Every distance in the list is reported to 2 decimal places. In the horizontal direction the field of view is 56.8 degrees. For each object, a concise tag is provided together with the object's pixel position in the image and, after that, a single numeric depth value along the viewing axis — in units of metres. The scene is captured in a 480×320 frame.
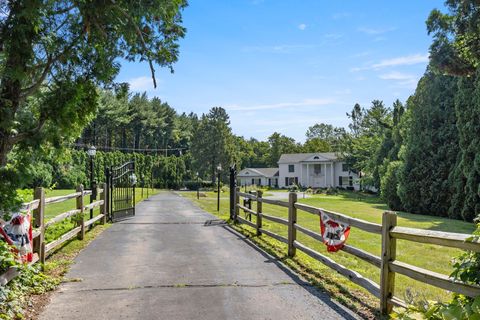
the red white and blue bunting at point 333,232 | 6.24
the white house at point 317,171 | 70.69
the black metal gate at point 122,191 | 14.49
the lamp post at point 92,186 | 12.83
